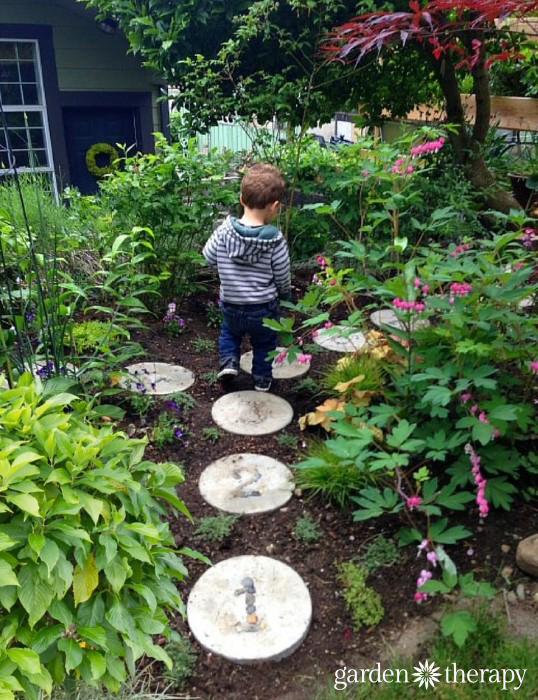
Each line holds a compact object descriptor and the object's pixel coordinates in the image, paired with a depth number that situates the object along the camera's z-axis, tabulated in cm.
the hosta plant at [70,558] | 115
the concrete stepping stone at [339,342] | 354
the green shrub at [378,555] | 201
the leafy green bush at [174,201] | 370
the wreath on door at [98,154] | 848
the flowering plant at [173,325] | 367
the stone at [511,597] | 186
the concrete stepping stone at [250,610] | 177
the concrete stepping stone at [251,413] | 282
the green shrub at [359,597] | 185
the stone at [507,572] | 193
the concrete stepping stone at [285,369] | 329
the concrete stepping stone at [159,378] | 302
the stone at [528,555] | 190
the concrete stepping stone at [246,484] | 233
